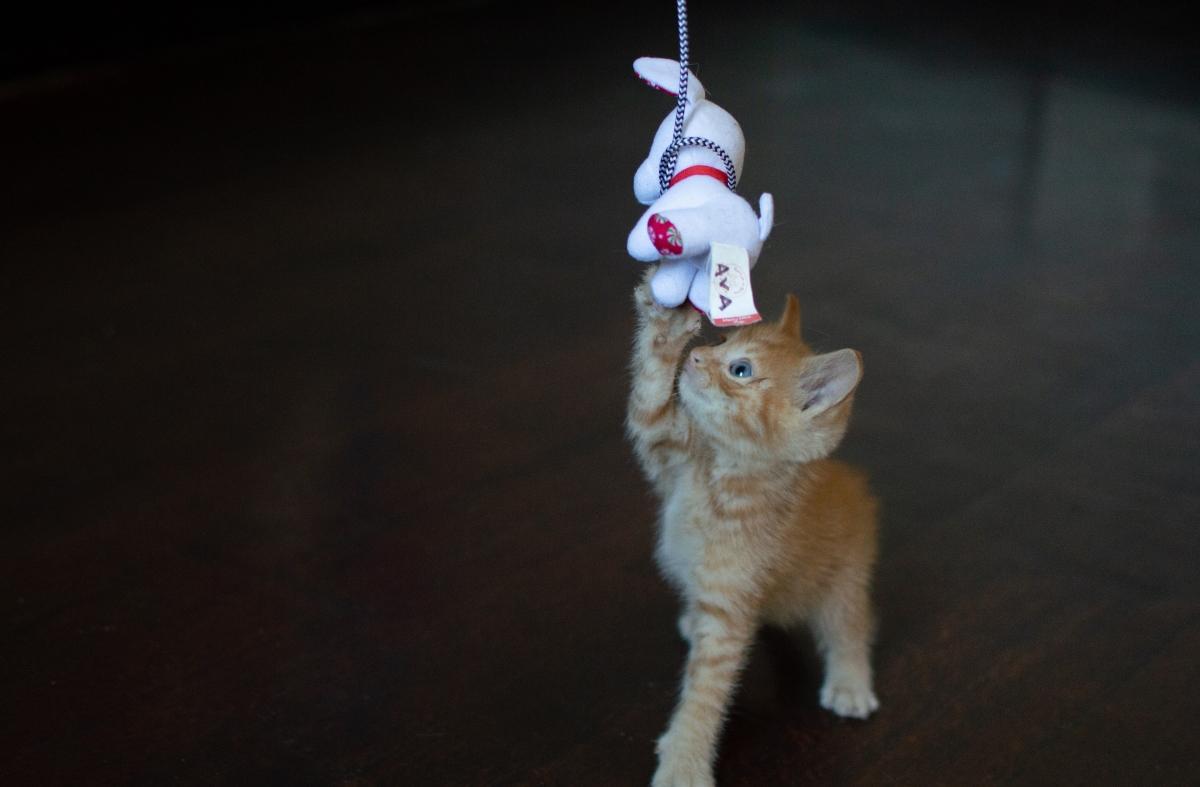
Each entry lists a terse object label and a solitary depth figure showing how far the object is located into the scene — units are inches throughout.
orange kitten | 50.3
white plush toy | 45.3
